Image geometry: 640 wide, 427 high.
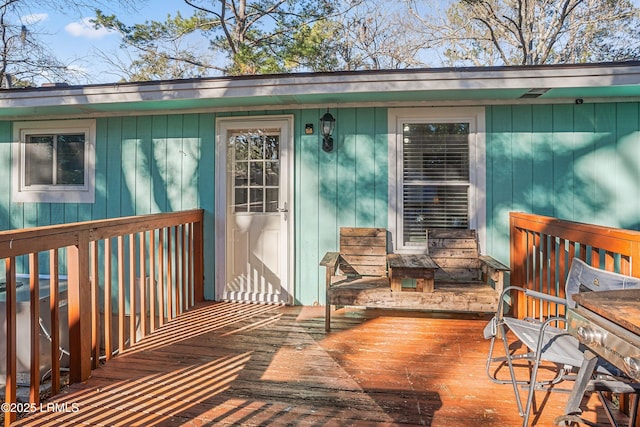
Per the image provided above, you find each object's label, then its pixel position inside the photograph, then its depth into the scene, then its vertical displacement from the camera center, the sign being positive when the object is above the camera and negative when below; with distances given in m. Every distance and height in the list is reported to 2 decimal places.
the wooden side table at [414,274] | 2.98 -0.50
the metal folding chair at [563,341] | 1.64 -0.68
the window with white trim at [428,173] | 3.74 +0.45
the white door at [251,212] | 3.99 +0.04
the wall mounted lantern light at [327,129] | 3.74 +0.92
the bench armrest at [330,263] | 3.11 -0.42
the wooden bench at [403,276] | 2.98 -0.60
